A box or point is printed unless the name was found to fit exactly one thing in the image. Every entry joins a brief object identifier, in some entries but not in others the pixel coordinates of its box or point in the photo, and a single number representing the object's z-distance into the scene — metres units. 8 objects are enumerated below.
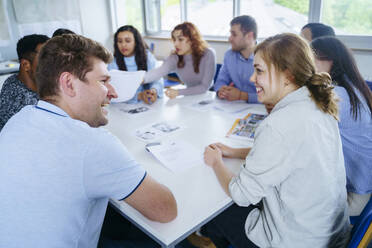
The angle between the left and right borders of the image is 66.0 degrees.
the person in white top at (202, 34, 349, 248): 0.92
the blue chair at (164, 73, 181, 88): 4.07
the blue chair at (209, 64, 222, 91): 2.99
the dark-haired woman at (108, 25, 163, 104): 2.51
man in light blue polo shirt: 0.76
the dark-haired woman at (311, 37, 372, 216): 1.34
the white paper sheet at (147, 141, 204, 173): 1.27
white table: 0.93
